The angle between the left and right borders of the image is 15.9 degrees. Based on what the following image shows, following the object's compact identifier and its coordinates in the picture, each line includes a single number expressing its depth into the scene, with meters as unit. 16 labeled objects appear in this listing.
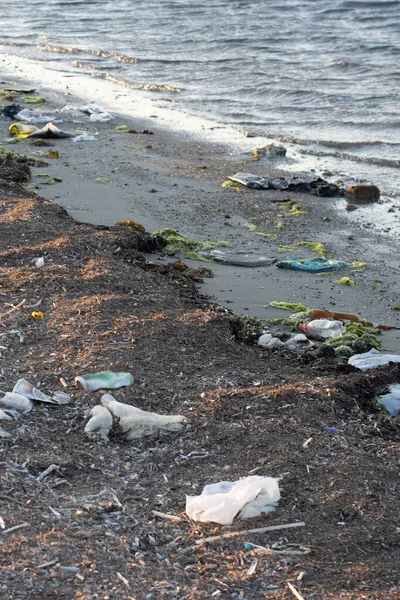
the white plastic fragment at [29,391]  7.31
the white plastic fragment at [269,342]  9.78
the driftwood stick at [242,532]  5.63
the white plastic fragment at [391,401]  8.26
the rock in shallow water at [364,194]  16.54
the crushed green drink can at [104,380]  7.62
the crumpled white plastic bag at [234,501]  5.81
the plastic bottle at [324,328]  10.33
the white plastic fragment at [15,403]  7.11
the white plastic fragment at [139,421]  6.95
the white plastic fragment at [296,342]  9.85
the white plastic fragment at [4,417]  6.93
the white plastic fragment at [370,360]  9.37
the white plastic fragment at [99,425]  6.90
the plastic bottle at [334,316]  10.77
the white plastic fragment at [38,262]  10.57
